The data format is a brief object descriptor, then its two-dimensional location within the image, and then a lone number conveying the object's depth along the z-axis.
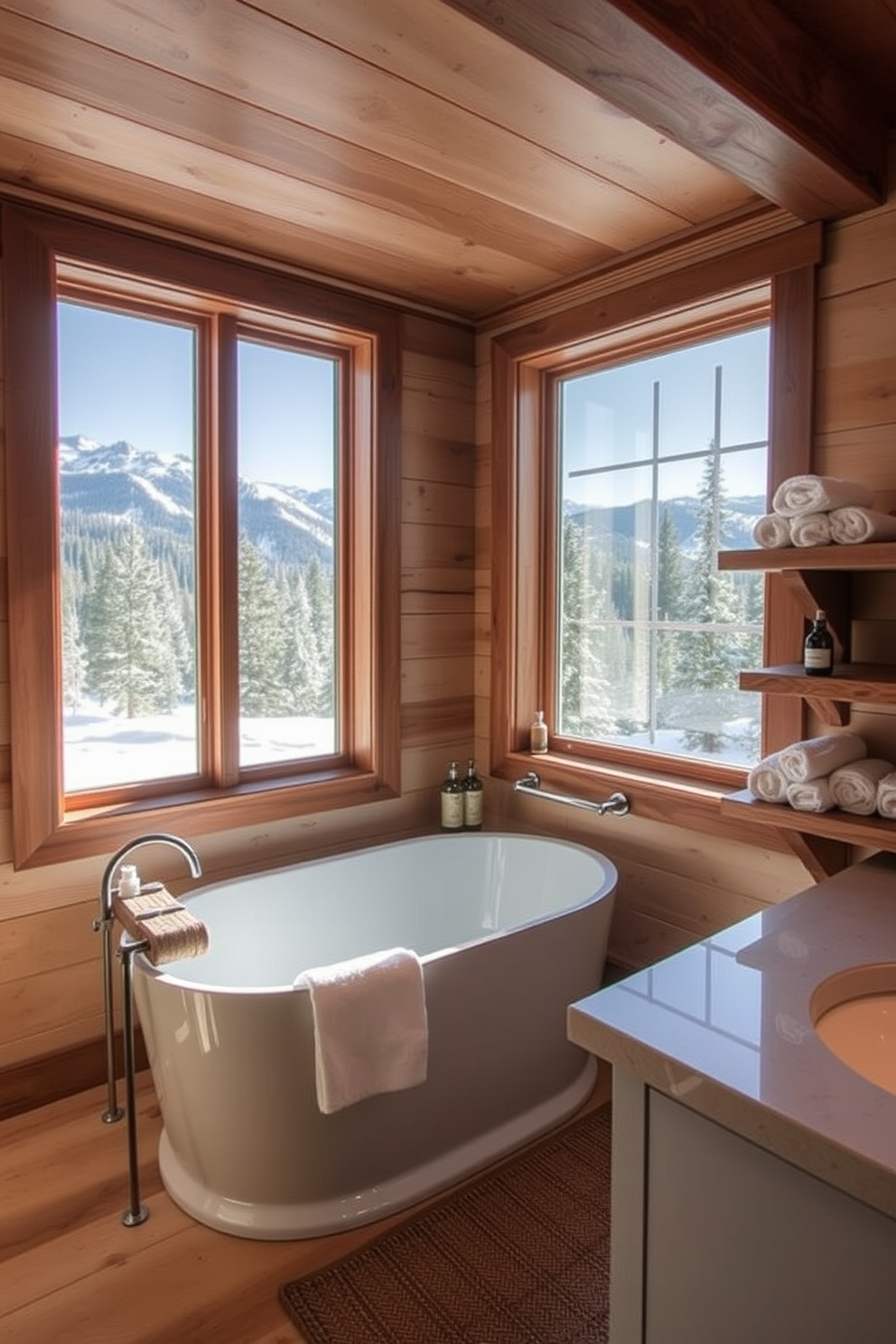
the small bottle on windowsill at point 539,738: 2.89
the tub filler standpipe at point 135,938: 1.78
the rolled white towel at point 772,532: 1.70
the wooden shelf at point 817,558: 1.54
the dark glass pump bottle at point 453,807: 2.87
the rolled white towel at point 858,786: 1.70
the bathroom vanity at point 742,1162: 0.82
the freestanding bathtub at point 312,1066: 1.71
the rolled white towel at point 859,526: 1.58
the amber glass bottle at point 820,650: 1.75
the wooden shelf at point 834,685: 1.59
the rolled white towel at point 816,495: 1.64
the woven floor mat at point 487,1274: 1.53
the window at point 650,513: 2.15
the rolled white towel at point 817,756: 1.76
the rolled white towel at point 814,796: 1.74
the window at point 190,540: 2.11
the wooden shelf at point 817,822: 1.63
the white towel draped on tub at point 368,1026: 1.66
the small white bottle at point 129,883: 2.02
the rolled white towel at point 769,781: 1.80
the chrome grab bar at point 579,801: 2.49
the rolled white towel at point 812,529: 1.64
